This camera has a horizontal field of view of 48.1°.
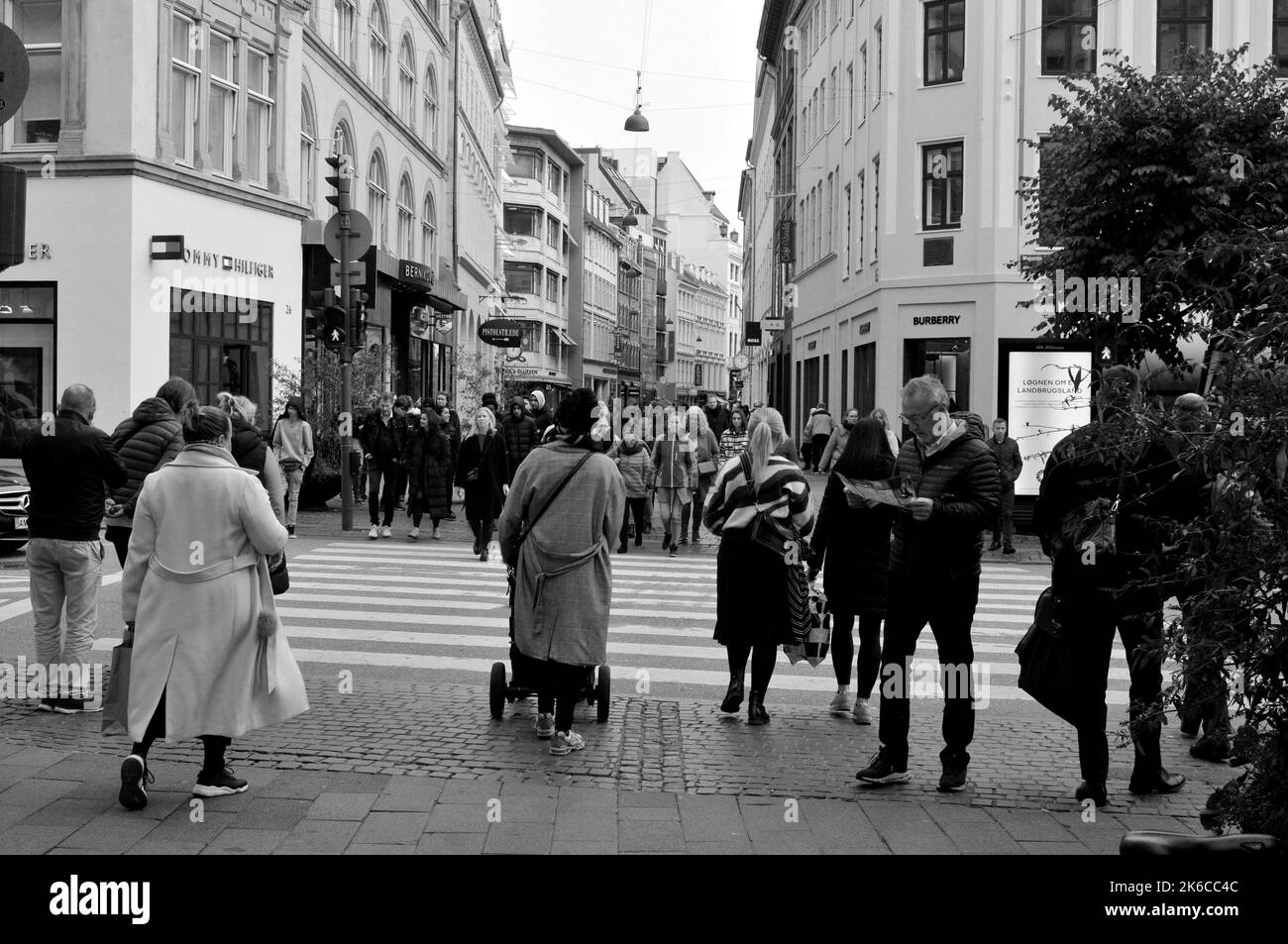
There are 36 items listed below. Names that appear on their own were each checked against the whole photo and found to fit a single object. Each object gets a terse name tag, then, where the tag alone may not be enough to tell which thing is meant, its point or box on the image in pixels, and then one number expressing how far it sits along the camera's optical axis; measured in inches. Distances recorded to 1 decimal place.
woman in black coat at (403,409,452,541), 753.0
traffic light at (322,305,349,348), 749.3
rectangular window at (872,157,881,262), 1232.2
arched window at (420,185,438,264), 1675.7
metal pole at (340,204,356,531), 759.7
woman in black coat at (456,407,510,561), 641.6
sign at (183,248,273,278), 933.9
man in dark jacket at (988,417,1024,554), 743.1
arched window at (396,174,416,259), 1544.0
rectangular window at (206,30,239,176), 991.6
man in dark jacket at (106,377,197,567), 343.6
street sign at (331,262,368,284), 762.2
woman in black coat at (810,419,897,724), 329.7
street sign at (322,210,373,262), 765.9
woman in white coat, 245.6
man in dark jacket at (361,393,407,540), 783.1
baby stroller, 317.7
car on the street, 620.1
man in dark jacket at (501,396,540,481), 735.1
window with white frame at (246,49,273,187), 1053.8
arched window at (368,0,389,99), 1392.7
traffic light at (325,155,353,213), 764.0
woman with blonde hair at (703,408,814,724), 326.6
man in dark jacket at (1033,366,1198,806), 258.4
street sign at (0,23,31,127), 283.9
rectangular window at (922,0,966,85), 1131.9
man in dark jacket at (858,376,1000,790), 266.8
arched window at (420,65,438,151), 1674.5
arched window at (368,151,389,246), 1401.3
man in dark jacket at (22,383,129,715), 323.3
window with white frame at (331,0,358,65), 1255.5
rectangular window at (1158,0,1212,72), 1091.9
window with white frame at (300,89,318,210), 1182.3
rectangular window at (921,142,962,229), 1136.2
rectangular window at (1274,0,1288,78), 1083.9
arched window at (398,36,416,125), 1521.9
